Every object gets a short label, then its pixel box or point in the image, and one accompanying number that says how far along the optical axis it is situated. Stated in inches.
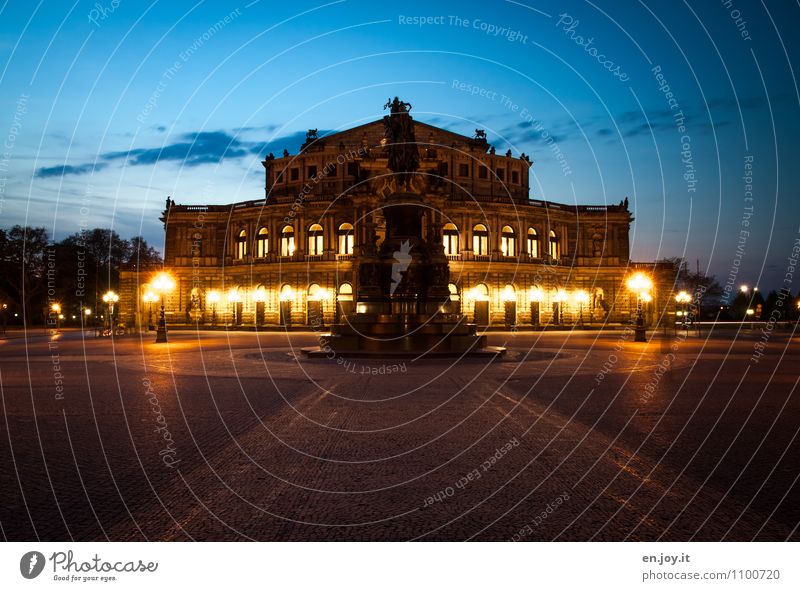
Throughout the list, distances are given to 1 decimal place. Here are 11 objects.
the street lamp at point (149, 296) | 1958.0
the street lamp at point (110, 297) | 1936.5
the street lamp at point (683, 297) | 1983.3
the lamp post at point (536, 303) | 2901.1
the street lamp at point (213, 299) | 3009.4
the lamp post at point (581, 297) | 3038.9
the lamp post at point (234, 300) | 2979.8
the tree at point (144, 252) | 4299.2
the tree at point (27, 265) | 3184.1
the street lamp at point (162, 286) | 1555.1
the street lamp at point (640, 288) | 1576.0
